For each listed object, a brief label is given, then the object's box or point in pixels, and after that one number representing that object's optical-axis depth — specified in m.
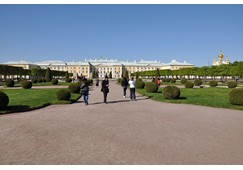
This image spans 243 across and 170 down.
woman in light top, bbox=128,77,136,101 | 12.68
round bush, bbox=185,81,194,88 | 24.90
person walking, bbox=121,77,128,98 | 13.70
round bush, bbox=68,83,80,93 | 16.89
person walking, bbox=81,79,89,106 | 10.52
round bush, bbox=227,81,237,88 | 24.40
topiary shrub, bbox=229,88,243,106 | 9.98
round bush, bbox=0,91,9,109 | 8.42
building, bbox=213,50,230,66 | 64.12
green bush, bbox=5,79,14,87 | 26.90
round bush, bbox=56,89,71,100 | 11.56
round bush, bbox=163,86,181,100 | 12.52
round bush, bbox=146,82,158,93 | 17.23
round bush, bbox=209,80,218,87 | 27.58
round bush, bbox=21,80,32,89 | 23.27
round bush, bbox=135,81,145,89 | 23.01
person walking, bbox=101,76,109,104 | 11.22
